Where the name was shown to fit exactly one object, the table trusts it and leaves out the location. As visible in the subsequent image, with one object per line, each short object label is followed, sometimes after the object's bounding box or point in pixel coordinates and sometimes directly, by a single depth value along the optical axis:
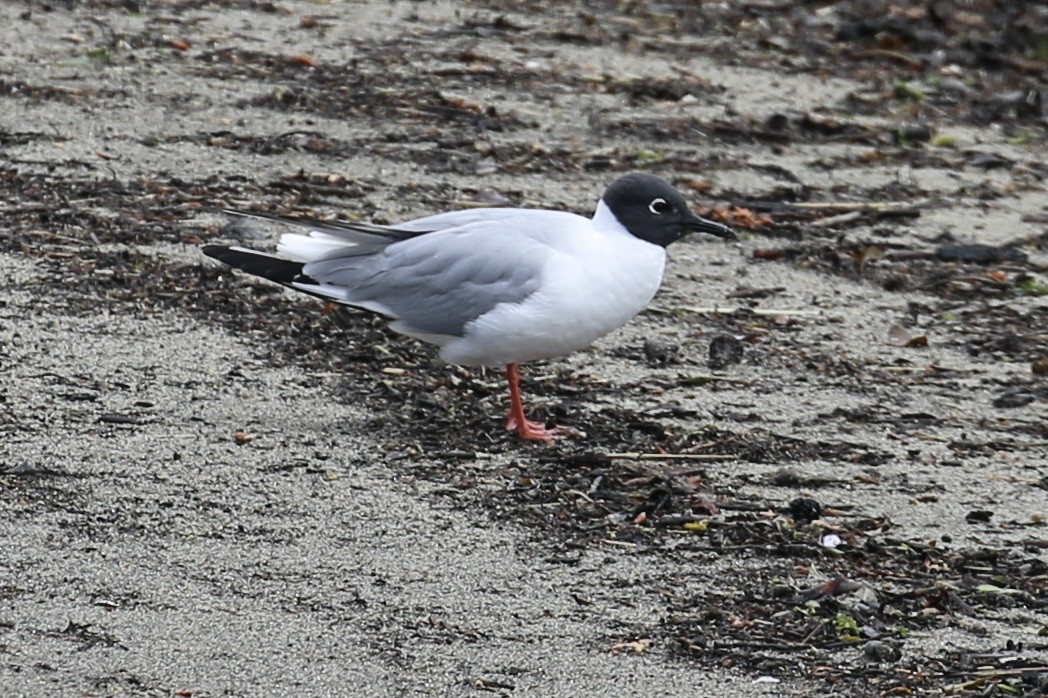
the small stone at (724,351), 11.37
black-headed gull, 10.10
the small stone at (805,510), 9.11
